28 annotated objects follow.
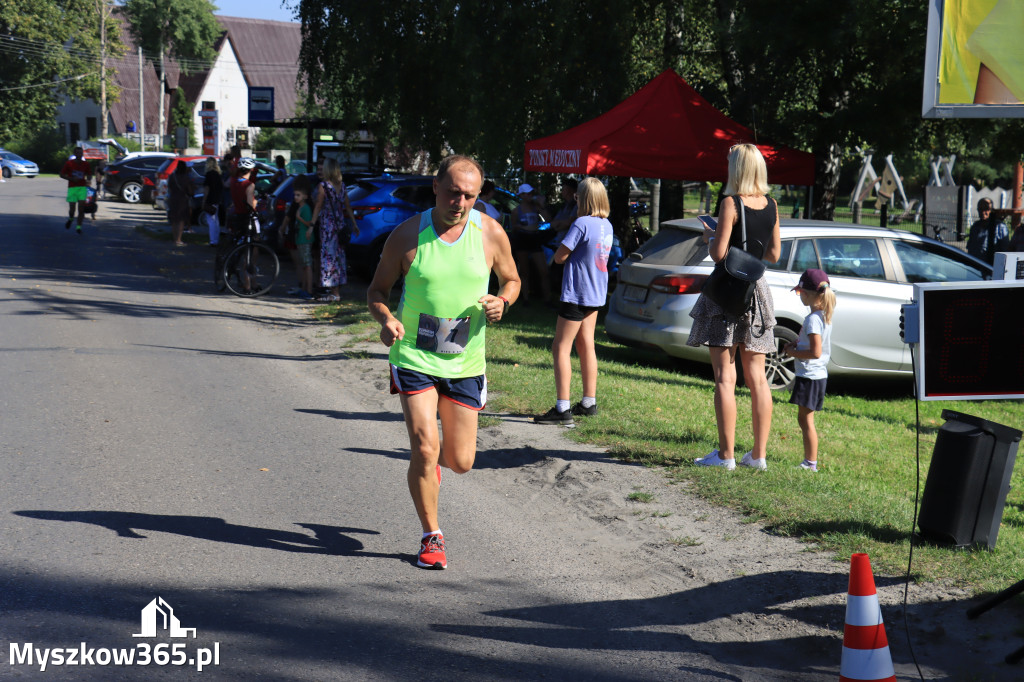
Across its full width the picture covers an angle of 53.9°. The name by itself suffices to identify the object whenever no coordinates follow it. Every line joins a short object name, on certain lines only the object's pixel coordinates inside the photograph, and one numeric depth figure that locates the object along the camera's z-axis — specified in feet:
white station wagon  32.07
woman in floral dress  45.85
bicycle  49.49
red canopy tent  42.22
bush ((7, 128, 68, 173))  232.12
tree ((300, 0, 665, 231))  49.78
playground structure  96.37
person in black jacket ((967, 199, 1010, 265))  62.39
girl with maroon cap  21.44
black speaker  16.42
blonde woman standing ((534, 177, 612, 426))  25.61
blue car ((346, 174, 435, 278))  53.36
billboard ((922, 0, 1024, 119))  17.71
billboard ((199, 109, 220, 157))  101.37
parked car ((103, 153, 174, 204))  123.54
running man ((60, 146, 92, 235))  78.84
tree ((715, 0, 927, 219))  37.58
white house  271.49
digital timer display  14.69
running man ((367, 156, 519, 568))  15.66
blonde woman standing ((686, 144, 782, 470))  20.44
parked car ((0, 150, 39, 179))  194.29
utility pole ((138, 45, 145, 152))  219.28
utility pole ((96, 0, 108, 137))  230.07
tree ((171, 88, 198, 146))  237.45
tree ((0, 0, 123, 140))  233.14
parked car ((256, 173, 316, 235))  60.90
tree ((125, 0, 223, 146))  258.78
